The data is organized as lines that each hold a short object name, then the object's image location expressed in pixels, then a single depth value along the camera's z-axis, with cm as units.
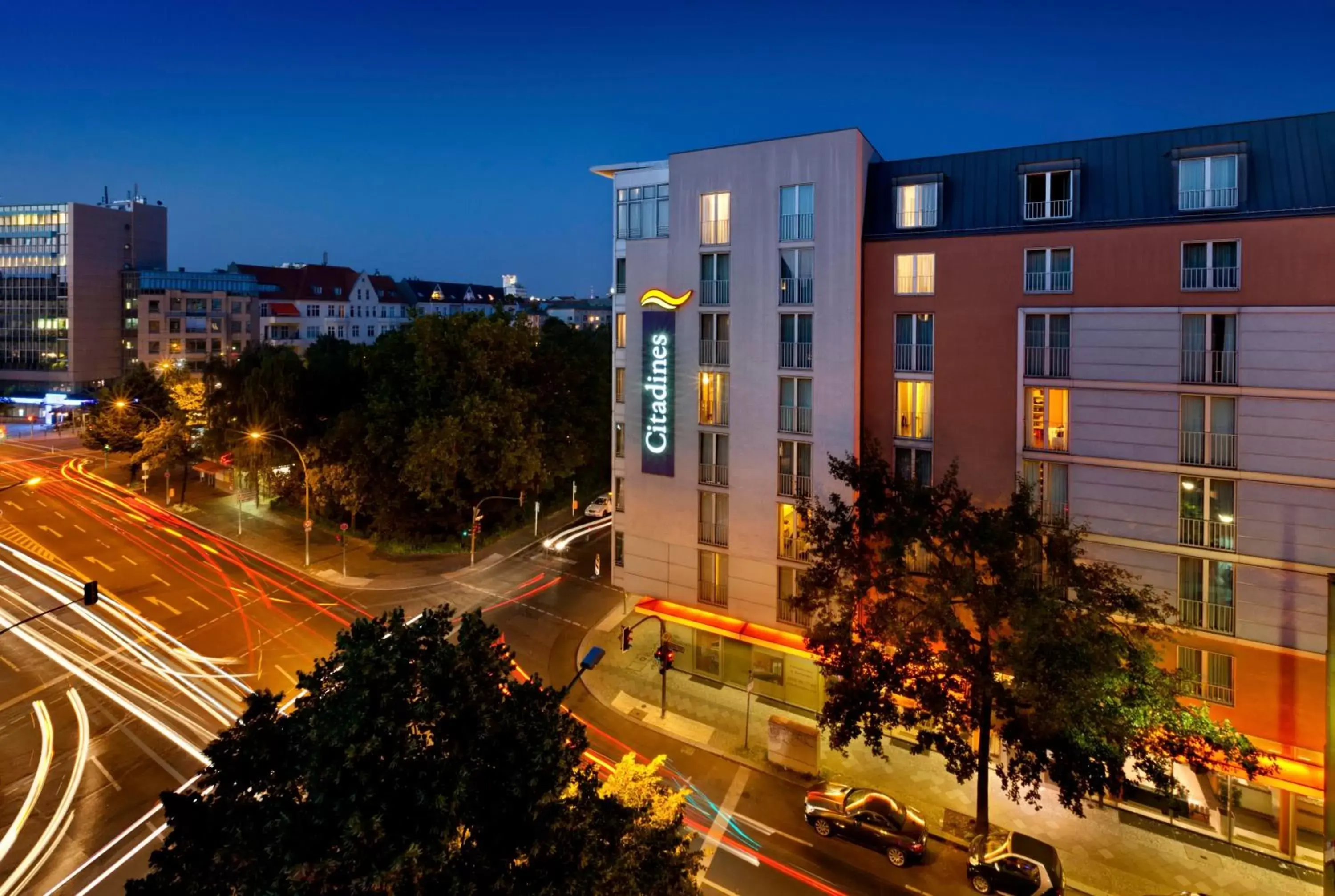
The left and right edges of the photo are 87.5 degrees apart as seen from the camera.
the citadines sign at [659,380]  2961
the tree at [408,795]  861
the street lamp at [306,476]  4041
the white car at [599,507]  5484
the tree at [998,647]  1662
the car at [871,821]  1997
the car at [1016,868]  1839
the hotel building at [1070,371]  2047
